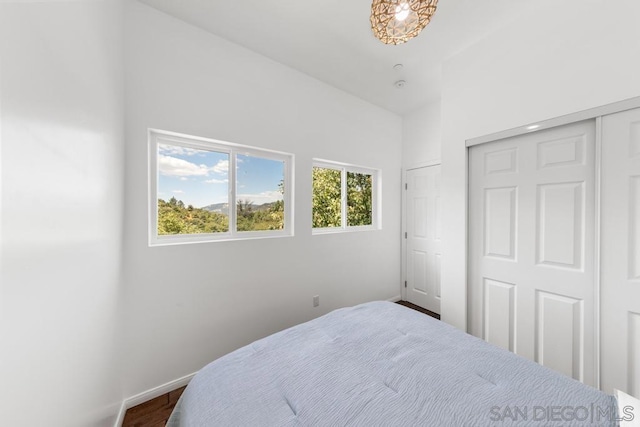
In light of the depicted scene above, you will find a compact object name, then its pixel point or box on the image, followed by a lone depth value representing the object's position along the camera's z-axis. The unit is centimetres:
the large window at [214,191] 179
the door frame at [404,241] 338
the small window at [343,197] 269
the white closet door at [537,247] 152
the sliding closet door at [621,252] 131
